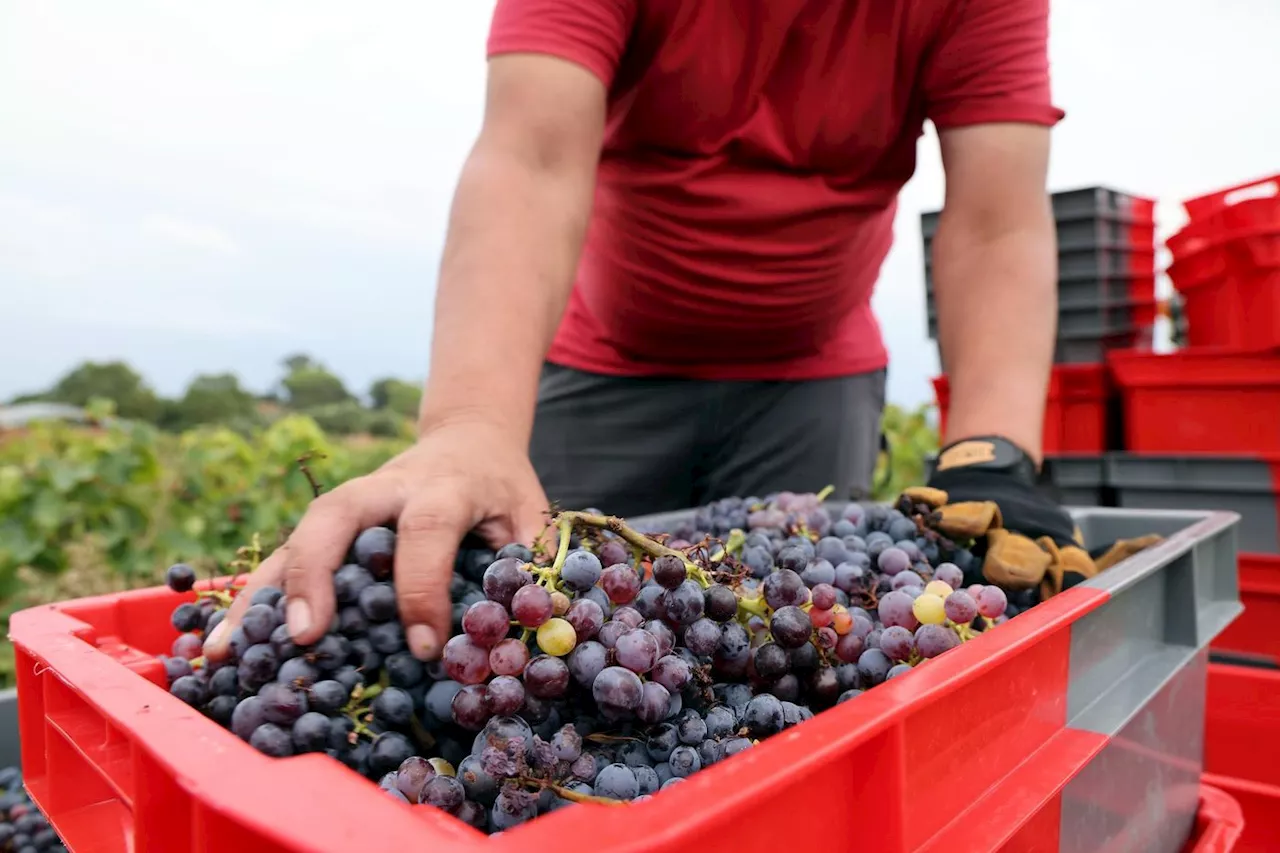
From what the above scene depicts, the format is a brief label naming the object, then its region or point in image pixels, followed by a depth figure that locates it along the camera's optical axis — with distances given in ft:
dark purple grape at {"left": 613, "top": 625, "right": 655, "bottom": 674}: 2.10
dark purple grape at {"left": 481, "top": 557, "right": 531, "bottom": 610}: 2.13
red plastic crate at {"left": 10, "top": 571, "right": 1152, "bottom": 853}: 1.39
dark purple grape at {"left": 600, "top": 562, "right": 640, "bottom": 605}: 2.27
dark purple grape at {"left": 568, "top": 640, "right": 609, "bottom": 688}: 2.11
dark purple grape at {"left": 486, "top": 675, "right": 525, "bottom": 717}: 2.02
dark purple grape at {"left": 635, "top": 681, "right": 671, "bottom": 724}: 2.08
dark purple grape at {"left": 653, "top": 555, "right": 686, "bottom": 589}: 2.28
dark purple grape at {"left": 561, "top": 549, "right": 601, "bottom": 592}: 2.25
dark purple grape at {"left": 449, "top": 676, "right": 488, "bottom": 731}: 2.04
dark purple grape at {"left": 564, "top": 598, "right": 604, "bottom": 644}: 2.16
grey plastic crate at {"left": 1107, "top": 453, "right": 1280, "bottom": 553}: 6.75
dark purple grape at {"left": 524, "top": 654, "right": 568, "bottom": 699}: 2.06
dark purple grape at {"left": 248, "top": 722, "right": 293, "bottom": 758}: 2.16
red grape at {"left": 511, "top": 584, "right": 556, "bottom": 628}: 2.06
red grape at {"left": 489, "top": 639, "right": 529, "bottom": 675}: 2.06
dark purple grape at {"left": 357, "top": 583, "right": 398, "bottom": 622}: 2.37
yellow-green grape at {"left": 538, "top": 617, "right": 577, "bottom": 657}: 2.11
